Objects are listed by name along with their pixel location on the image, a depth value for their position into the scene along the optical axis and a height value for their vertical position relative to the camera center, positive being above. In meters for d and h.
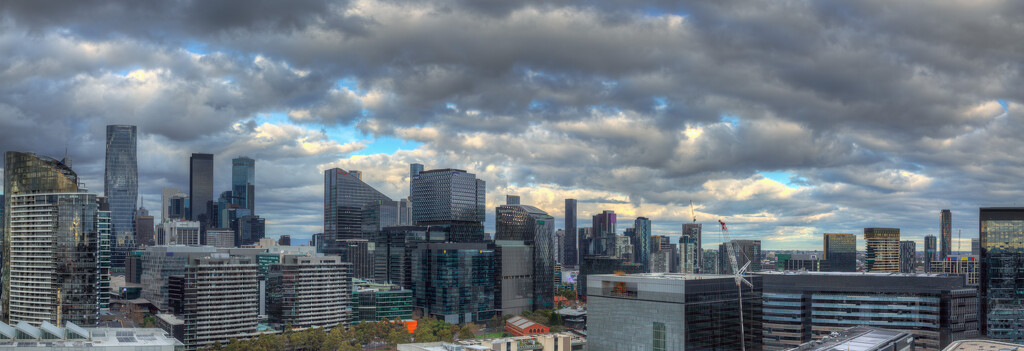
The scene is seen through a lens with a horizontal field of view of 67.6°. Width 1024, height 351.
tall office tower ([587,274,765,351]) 163.00 -24.01
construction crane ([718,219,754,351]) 177.38 -20.35
